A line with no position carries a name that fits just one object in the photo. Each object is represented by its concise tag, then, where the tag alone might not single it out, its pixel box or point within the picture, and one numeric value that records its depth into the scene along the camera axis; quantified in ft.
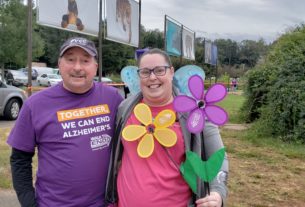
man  6.96
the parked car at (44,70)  148.52
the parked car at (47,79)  115.14
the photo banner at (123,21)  33.58
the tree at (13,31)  104.37
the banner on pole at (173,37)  51.67
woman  6.70
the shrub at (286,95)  28.58
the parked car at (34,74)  143.59
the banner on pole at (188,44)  64.63
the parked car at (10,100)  39.00
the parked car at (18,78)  108.47
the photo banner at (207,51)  99.28
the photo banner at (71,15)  24.76
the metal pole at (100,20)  30.48
